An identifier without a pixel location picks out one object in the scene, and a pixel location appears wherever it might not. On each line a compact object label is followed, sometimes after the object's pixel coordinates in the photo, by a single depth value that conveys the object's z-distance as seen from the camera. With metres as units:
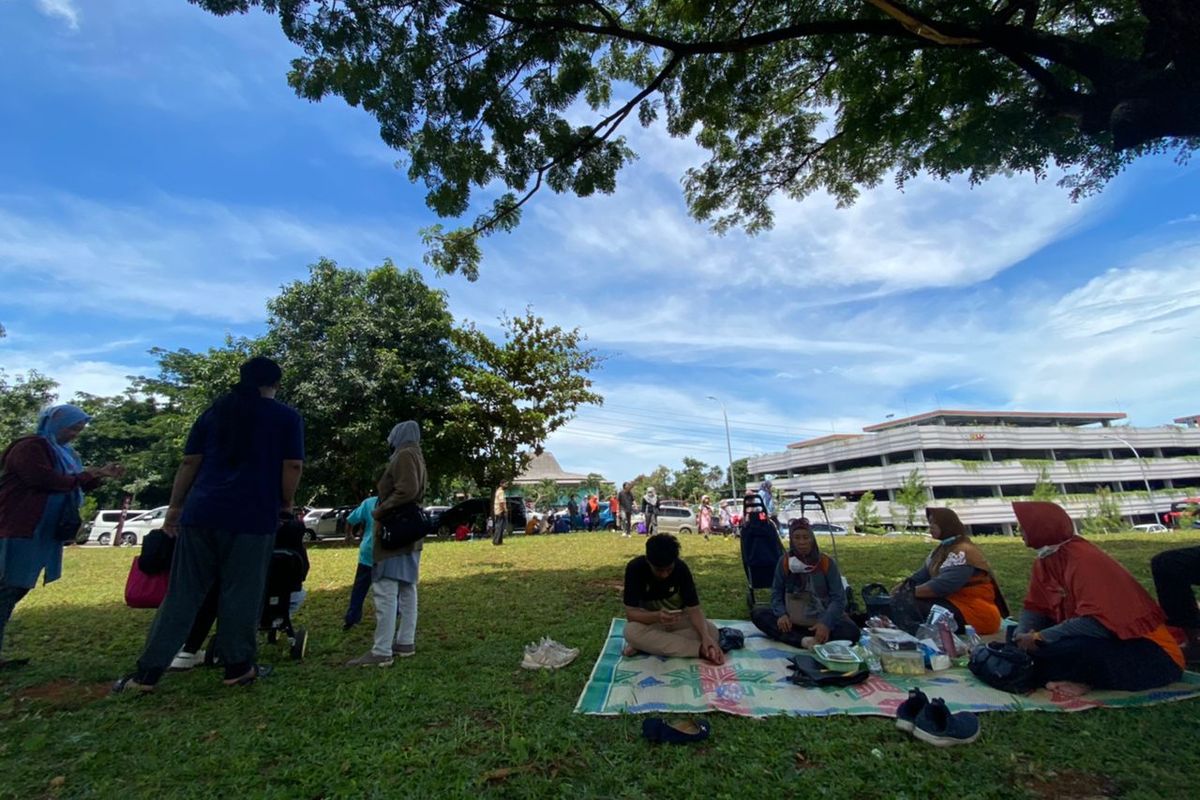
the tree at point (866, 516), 24.49
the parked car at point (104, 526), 23.36
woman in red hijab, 3.07
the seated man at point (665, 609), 4.00
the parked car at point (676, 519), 26.57
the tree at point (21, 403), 26.98
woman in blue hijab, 3.64
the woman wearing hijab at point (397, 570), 3.93
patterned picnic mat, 2.97
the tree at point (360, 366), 17.58
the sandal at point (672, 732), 2.61
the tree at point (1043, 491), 24.98
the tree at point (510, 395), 19.56
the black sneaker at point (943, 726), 2.53
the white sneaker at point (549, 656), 3.81
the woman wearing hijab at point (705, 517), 20.24
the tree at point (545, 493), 51.41
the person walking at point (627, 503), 18.41
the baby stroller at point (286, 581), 3.87
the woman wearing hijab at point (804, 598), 4.27
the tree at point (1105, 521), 20.66
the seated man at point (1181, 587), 3.53
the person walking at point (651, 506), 17.70
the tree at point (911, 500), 26.34
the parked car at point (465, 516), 21.75
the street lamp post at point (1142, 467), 40.97
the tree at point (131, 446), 28.84
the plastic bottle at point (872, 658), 3.63
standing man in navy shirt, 3.19
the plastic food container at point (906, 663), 3.54
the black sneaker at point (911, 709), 2.67
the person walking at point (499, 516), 14.44
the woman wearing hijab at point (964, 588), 4.36
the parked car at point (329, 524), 22.23
